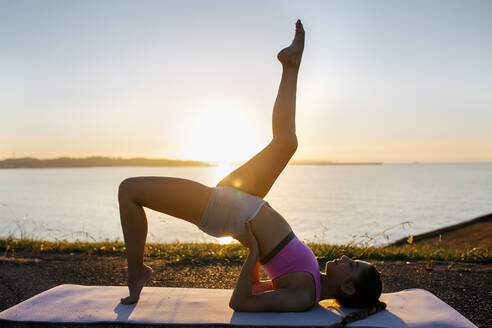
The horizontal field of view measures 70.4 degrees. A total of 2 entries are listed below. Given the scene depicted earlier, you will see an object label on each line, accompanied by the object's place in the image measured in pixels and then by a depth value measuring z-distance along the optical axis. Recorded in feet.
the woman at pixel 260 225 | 7.72
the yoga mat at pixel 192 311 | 7.50
